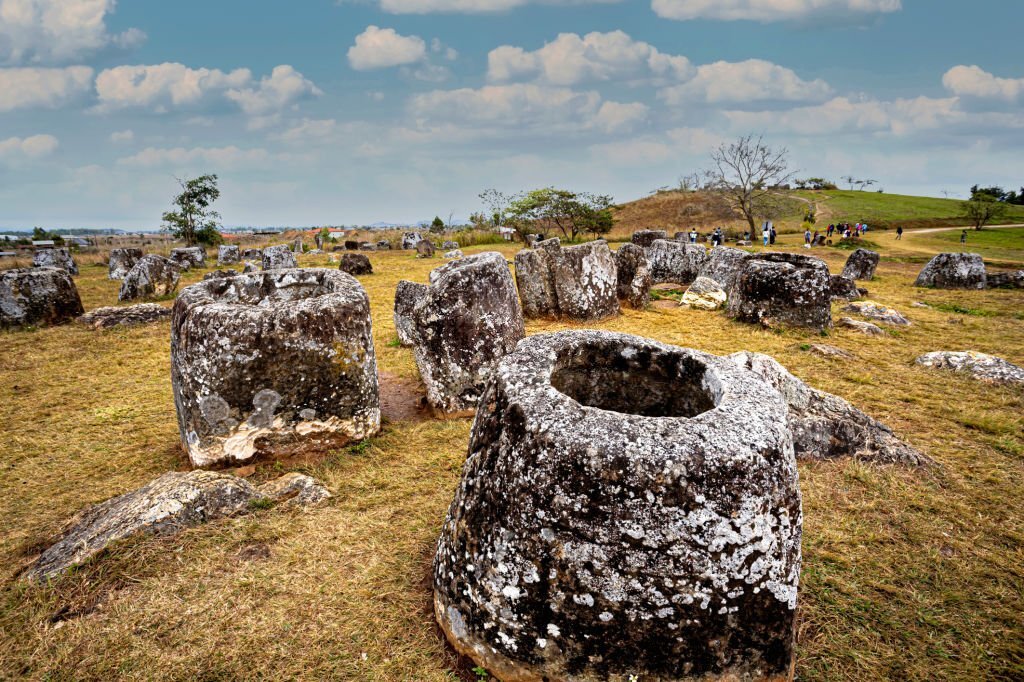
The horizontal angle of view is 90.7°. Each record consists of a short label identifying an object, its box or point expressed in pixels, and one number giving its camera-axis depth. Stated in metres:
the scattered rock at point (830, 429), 5.41
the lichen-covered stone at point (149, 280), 15.58
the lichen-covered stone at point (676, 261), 17.39
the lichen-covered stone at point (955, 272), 16.30
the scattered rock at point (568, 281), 11.82
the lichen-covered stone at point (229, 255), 27.38
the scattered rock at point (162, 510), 3.76
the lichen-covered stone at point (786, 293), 10.61
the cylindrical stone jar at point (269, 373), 5.19
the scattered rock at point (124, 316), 11.98
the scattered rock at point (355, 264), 21.59
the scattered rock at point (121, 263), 19.81
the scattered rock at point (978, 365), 7.61
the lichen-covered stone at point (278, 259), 20.98
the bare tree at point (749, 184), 36.84
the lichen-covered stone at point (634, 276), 13.47
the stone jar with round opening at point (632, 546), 2.57
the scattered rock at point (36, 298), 11.64
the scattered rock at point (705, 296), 13.55
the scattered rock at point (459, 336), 6.92
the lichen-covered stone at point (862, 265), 18.23
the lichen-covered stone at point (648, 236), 23.30
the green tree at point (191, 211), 33.62
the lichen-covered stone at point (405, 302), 10.54
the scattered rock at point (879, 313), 11.45
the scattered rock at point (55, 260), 21.56
